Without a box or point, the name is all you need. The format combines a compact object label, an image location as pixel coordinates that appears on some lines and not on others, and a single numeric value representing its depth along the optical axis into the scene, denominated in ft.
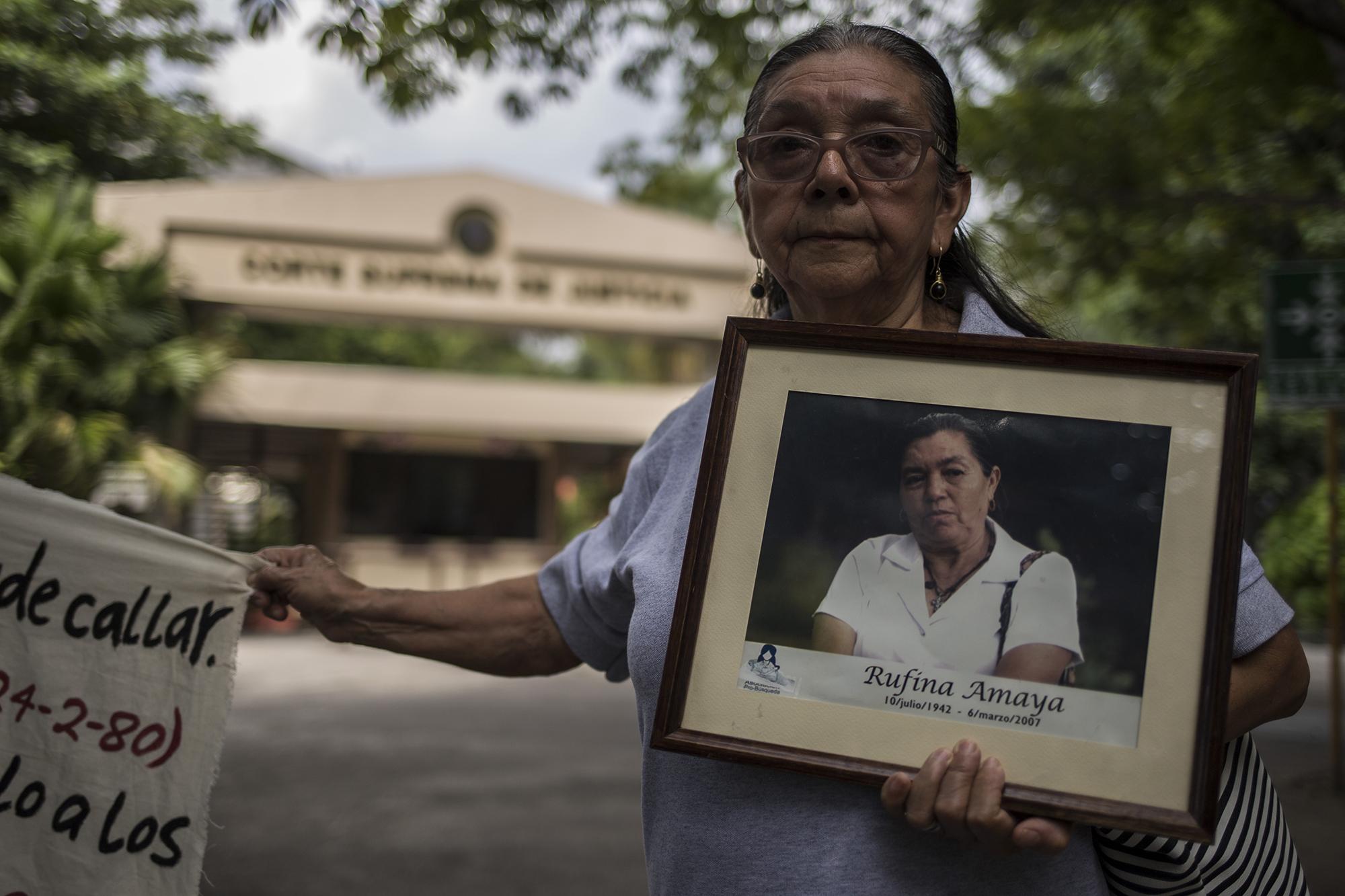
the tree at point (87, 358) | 27.99
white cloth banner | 5.70
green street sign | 19.40
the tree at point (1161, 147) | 24.31
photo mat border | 3.87
